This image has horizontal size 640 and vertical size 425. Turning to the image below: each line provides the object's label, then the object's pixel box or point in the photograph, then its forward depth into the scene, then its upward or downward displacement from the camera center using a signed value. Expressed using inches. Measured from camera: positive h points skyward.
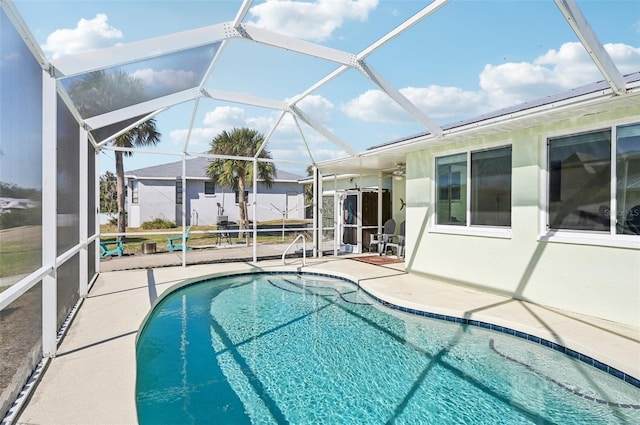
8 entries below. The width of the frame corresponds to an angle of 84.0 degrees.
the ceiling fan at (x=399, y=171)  426.3 +46.8
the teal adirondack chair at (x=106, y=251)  418.9 -50.8
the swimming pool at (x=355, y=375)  126.1 -71.5
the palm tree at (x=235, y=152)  681.0 +113.3
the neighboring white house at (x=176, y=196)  876.0 +32.1
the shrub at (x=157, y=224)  836.4 -36.0
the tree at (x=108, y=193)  956.3 +43.0
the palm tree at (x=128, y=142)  538.3 +113.0
